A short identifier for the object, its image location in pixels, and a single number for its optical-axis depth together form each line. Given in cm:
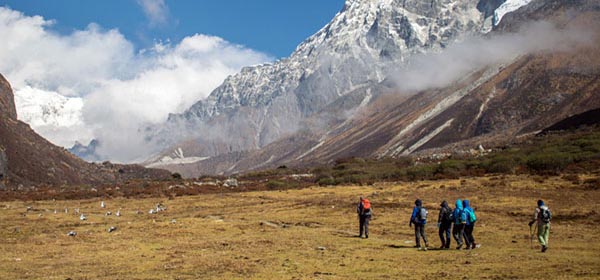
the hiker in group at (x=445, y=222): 2925
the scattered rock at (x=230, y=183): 10944
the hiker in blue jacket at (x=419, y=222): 2941
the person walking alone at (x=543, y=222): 2644
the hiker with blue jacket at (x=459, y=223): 2859
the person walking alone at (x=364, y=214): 3441
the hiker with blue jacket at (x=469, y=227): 2838
